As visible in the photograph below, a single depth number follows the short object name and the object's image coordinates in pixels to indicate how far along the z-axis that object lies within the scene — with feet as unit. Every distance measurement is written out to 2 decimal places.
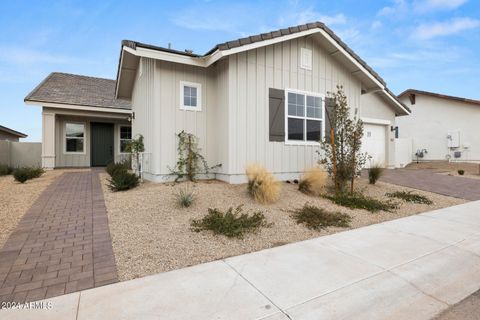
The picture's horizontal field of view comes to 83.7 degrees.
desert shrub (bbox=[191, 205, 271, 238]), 13.87
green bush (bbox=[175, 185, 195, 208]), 17.43
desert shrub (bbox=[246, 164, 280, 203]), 19.07
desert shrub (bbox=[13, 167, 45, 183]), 26.38
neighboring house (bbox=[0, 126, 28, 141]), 66.49
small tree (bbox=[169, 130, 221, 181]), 25.40
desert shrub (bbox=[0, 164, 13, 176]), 35.40
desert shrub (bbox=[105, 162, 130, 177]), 25.35
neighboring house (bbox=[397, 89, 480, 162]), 53.57
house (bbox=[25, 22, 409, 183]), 24.40
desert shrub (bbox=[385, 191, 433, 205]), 22.62
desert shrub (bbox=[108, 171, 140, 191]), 22.08
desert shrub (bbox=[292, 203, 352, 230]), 15.93
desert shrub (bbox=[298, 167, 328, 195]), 22.63
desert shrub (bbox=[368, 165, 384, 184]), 28.02
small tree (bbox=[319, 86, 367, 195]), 22.93
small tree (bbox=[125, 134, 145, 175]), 29.73
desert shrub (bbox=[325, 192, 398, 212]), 20.01
